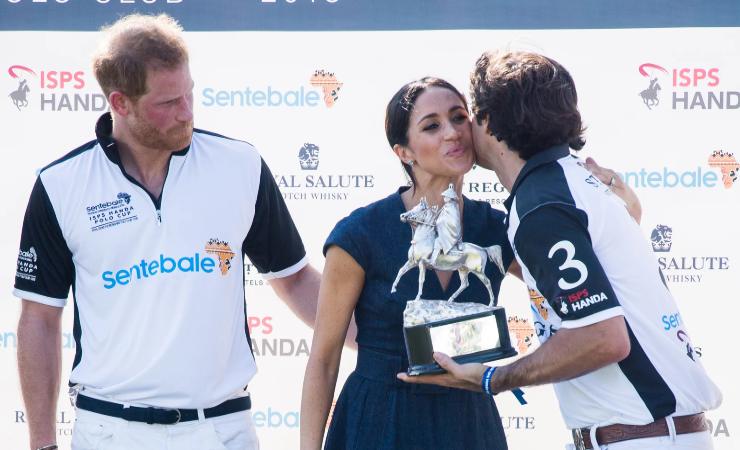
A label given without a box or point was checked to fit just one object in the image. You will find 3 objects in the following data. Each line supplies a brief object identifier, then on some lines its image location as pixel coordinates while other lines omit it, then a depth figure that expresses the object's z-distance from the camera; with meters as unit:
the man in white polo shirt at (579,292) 4.19
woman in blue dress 4.91
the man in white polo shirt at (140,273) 5.10
